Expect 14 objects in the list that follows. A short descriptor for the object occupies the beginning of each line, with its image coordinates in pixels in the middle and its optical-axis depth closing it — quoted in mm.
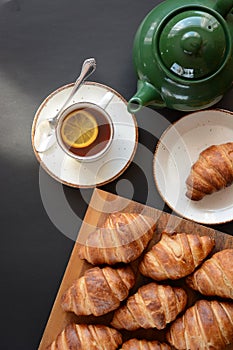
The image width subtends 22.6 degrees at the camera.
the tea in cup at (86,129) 1483
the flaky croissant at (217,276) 1401
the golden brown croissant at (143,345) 1426
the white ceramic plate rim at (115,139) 1506
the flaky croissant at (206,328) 1395
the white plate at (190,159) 1525
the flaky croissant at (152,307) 1410
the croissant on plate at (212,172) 1480
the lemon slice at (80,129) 1494
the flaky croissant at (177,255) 1420
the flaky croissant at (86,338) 1413
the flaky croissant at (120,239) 1428
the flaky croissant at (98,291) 1417
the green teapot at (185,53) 1226
